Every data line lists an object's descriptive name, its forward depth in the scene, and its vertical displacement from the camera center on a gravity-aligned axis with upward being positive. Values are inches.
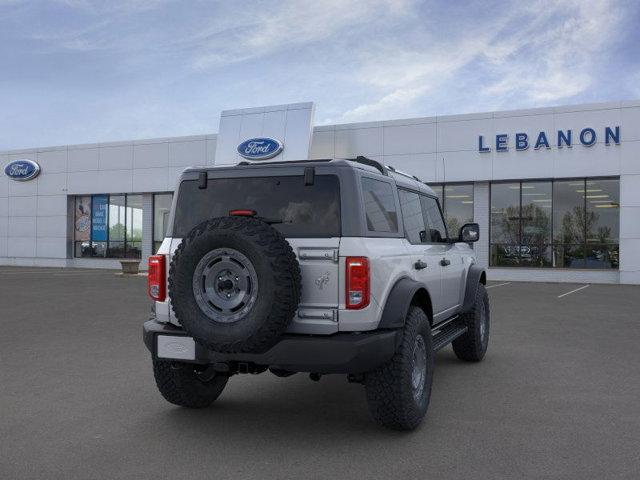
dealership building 889.5 +115.7
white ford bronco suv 161.8 -11.6
